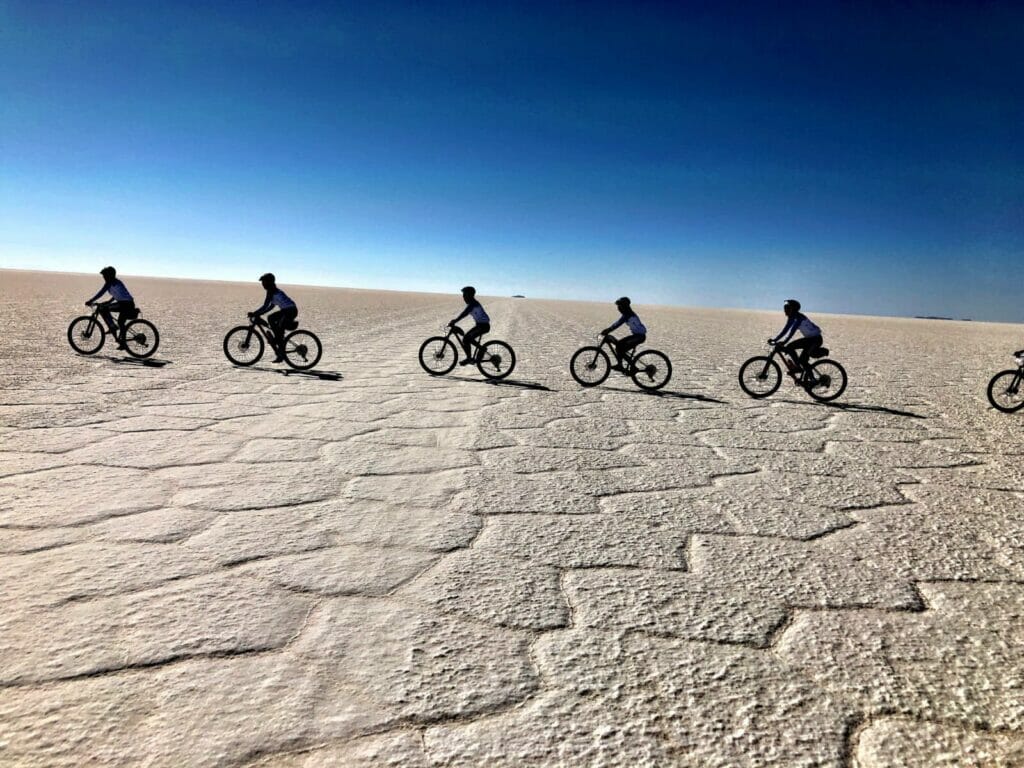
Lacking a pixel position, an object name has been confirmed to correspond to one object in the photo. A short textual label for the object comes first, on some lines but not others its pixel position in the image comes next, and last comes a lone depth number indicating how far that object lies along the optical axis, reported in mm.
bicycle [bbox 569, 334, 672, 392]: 9578
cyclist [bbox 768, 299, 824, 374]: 8859
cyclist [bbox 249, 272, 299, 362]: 10312
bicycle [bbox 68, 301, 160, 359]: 10781
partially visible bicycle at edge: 8523
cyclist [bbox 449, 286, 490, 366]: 10008
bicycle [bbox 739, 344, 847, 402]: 8992
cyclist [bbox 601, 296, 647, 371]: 9453
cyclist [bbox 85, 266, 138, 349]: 10742
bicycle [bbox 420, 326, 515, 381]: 10086
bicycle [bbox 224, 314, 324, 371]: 10383
